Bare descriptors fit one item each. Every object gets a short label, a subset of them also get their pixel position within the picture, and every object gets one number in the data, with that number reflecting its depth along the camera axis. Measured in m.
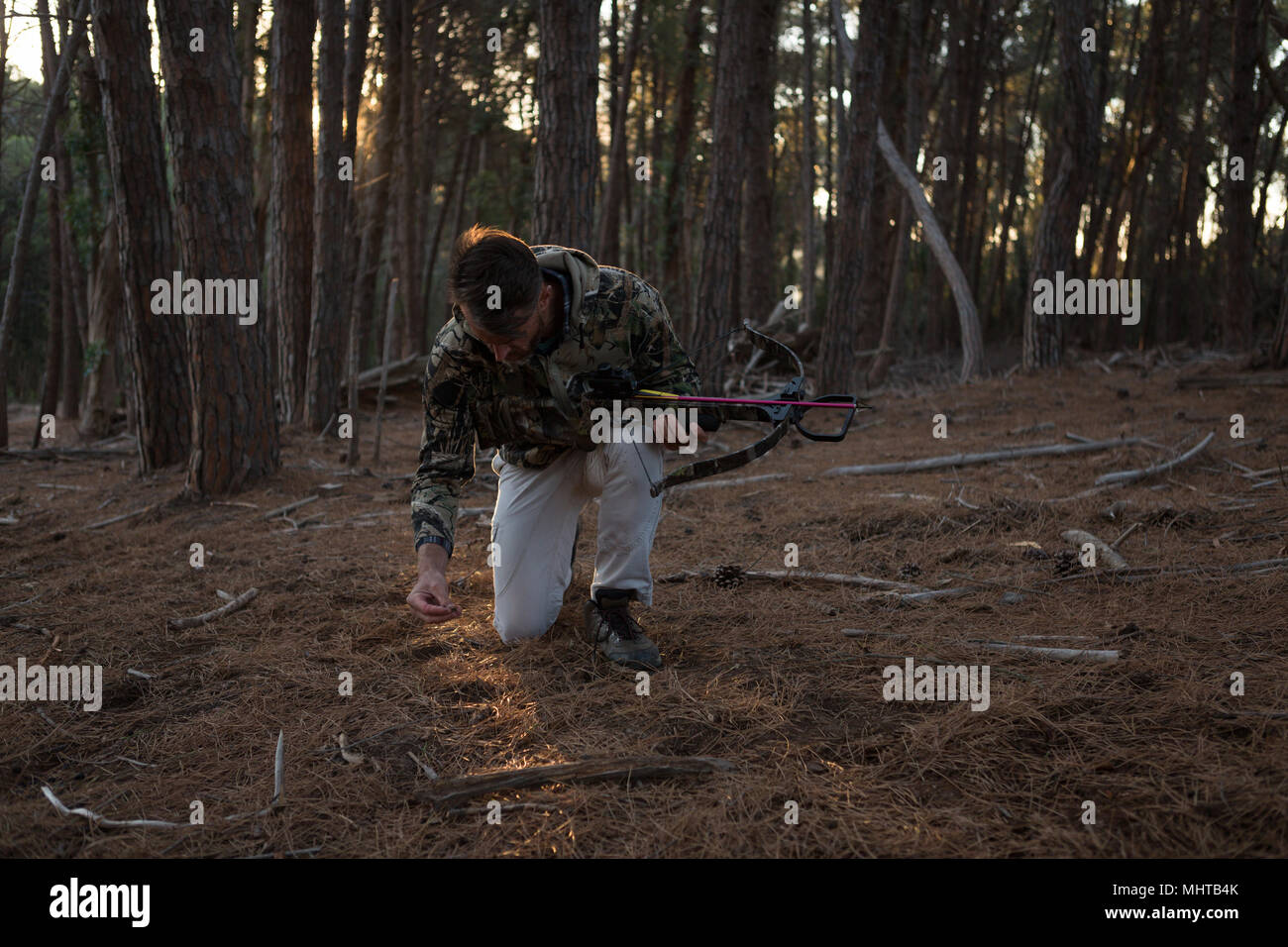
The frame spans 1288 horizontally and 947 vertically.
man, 3.32
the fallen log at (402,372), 11.87
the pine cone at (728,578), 4.25
